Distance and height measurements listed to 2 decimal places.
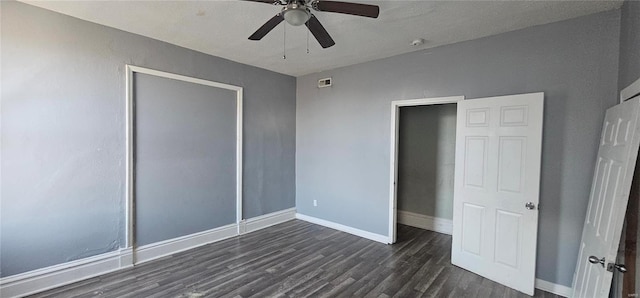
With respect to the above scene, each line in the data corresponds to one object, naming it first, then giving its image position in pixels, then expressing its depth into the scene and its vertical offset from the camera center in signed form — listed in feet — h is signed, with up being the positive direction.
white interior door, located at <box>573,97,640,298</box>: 5.44 -1.25
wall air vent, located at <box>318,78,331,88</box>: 15.03 +3.38
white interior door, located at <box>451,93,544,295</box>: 8.75 -1.53
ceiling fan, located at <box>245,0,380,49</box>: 6.30 +3.22
